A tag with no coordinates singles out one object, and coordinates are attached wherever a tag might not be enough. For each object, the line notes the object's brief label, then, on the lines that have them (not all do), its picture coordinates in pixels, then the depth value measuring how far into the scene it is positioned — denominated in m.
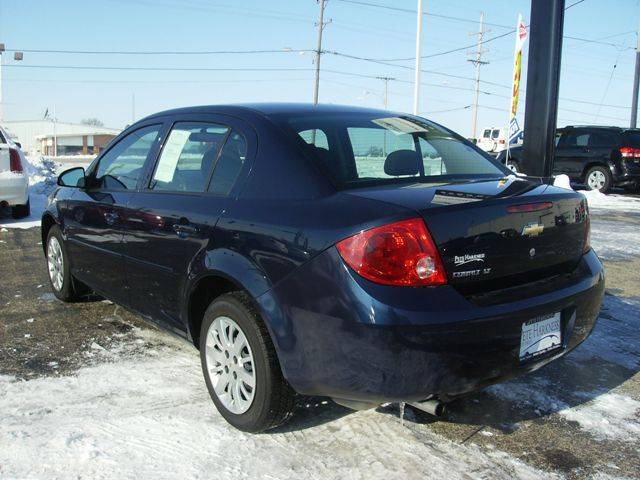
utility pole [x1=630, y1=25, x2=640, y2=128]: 24.86
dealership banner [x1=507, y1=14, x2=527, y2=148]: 10.83
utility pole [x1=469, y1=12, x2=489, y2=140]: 55.06
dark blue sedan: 2.38
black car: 15.59
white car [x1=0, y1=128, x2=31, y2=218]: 8.92
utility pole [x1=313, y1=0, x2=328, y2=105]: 46.41
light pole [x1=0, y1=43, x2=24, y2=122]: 33.12
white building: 85.11
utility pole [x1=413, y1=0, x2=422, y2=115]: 26.94
